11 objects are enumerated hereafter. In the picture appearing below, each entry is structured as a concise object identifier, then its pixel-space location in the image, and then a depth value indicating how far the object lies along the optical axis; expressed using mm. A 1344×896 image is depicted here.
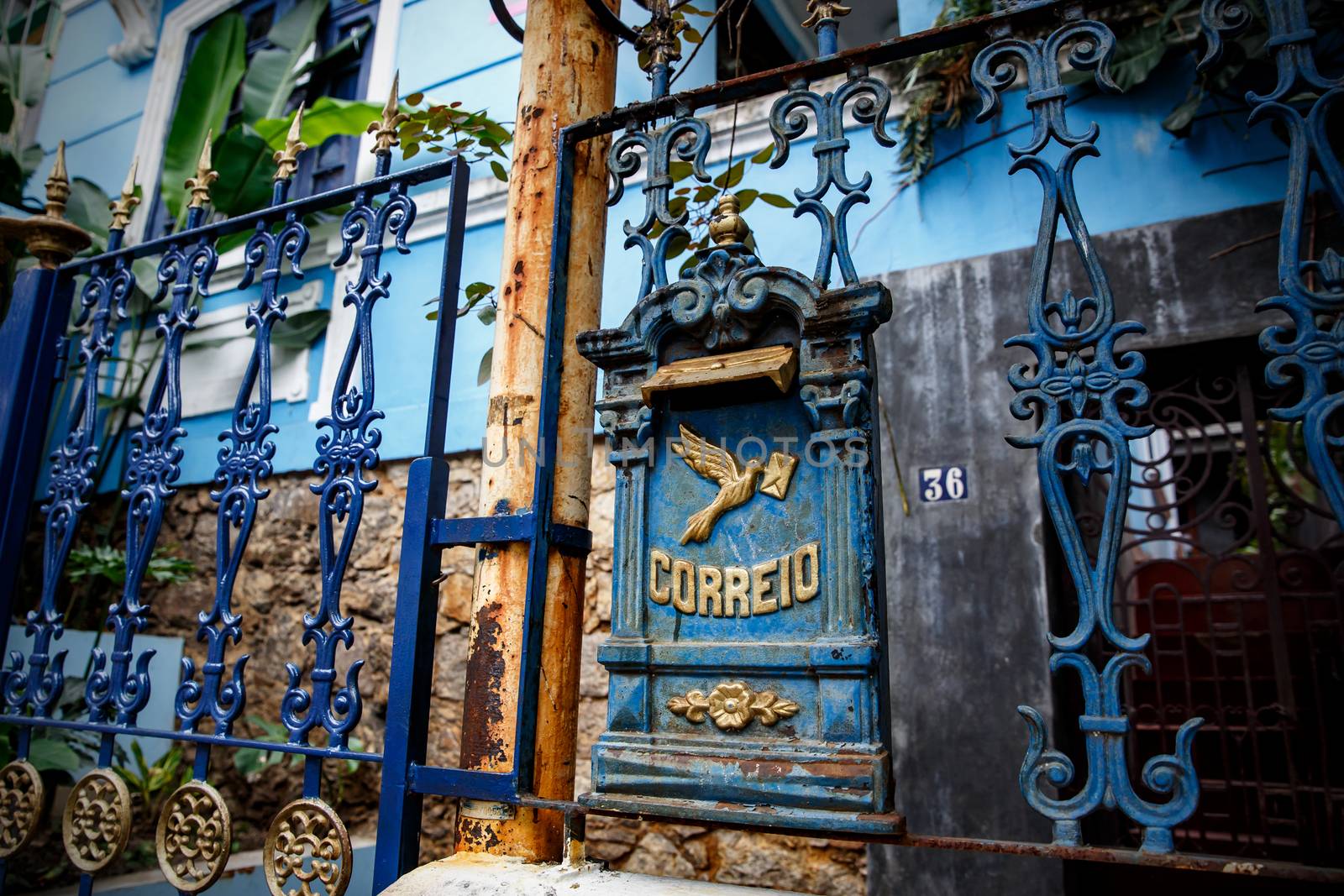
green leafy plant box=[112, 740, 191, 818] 4047
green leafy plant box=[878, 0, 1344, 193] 3098
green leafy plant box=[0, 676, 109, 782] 3371
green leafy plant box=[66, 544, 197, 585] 4309
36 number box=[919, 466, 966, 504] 3291
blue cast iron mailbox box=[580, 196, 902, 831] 1532
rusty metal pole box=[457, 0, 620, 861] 1805
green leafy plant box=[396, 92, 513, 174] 2531
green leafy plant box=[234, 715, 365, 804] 4043
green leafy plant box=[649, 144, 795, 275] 2225
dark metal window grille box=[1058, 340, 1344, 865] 3113
